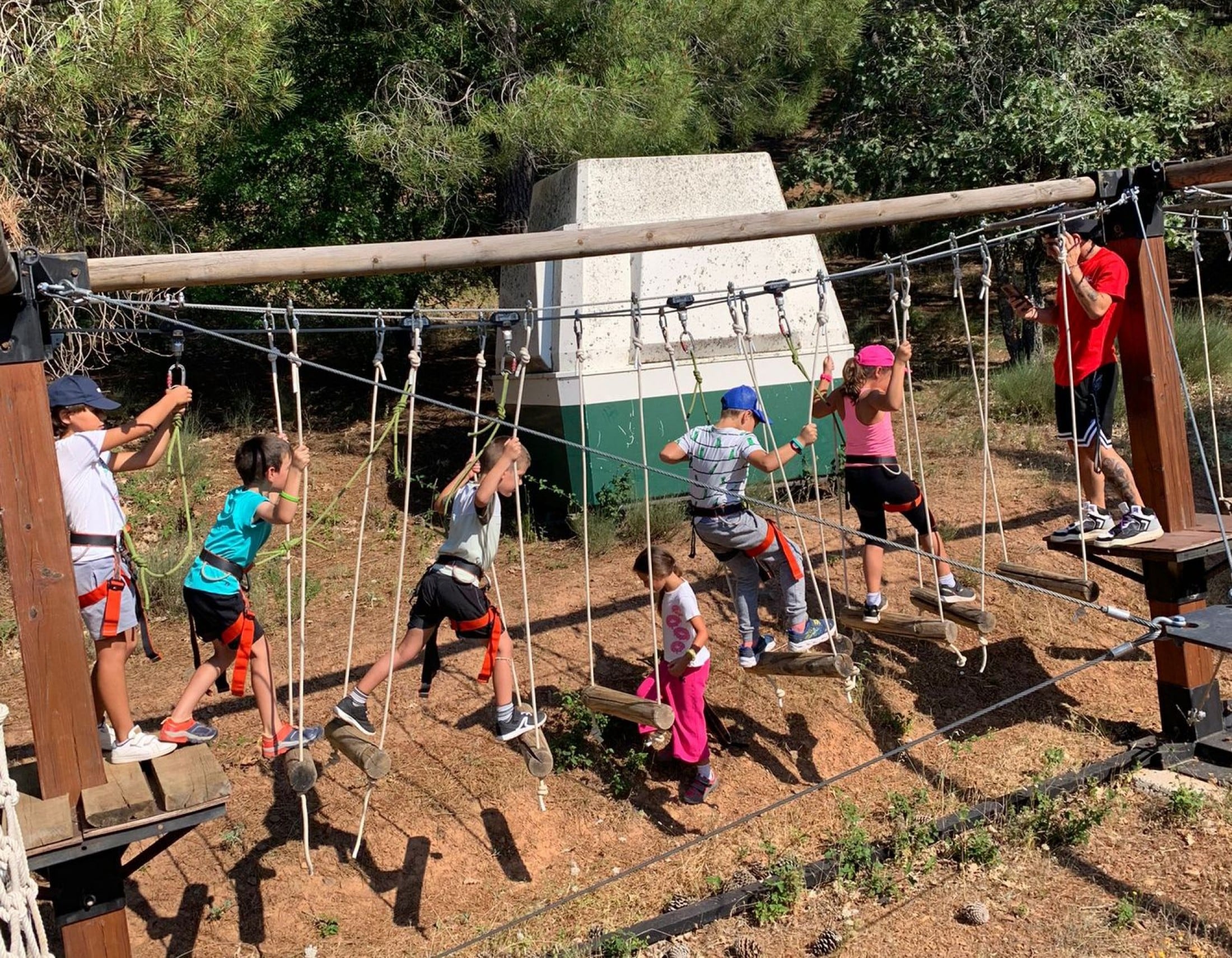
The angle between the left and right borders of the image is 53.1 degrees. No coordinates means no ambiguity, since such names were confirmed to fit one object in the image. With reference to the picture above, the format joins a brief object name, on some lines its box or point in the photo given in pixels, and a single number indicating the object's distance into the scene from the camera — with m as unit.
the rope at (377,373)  4.52
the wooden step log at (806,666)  5.35
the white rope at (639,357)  5.38
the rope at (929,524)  5.51
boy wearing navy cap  4.37
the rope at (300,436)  4.31
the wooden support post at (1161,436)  5.80
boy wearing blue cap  5.53
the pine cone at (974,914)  5.06
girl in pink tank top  5.80
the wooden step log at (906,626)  5.64
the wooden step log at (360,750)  4.58
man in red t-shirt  5.75
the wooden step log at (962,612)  5.82
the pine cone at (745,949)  5.01
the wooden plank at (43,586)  3.80
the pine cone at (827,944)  4.97
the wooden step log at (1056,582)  5.95
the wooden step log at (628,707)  5.22
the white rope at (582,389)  6.90
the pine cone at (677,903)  5.42
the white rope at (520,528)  4.92
